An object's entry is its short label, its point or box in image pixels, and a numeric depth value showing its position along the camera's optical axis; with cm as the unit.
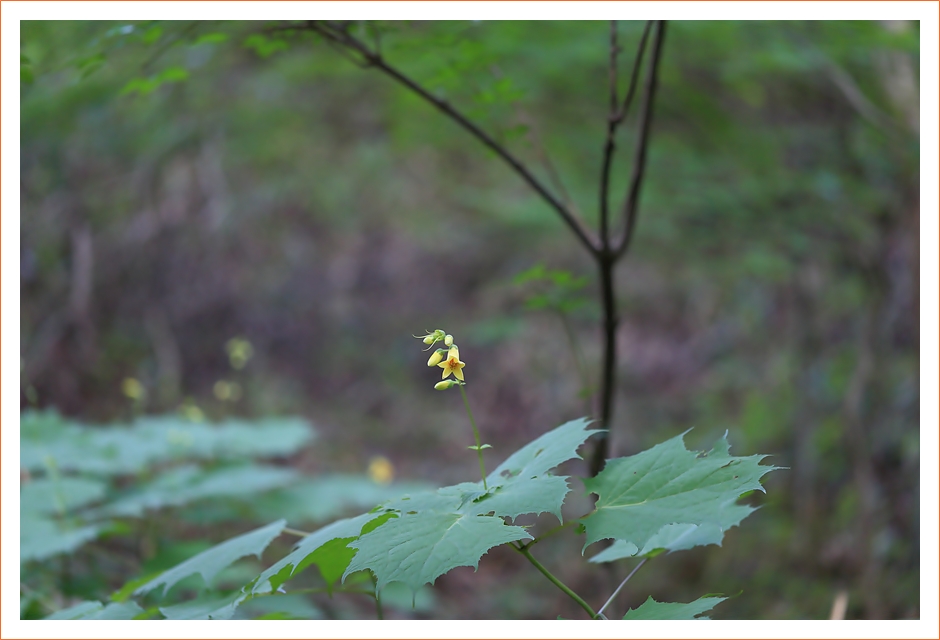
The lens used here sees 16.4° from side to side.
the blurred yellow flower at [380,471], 739
